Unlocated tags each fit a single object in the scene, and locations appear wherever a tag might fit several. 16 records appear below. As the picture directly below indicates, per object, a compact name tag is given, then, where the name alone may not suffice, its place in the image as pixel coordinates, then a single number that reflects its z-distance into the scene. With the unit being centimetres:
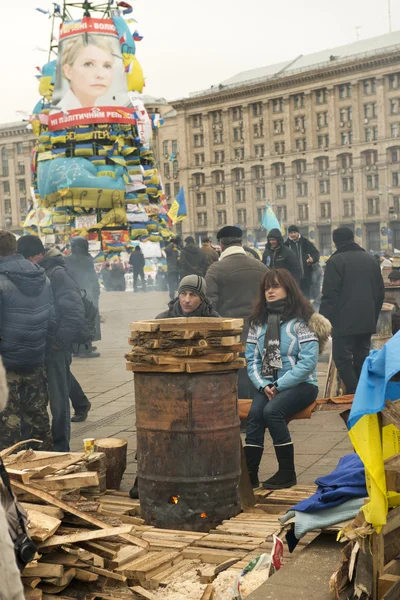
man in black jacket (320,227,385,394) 995
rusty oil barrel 588
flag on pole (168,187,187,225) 3884
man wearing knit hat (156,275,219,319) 703
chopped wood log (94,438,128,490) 695
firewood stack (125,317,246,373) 584
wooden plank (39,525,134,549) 452
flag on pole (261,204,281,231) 2427
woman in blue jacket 674
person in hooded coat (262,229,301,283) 1402
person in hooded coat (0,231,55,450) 717
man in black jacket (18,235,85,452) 793
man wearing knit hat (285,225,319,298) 1622
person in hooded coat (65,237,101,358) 1627
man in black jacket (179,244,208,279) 1723
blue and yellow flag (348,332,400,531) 373
